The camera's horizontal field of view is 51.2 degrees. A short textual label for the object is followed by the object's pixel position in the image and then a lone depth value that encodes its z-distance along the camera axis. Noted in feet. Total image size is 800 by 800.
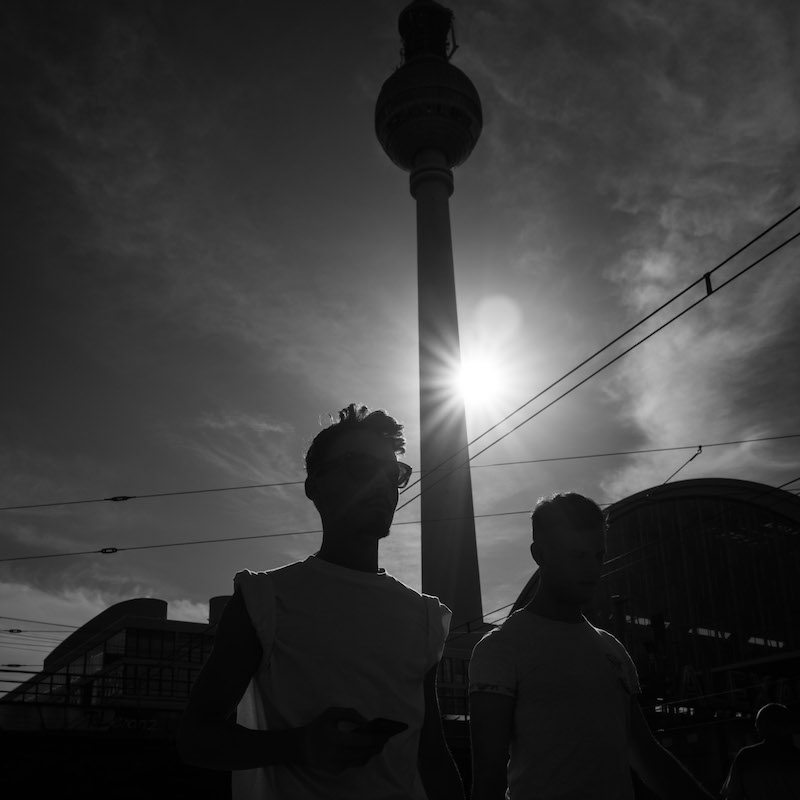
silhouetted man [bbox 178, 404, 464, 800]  7.36
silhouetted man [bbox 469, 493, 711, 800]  11.28
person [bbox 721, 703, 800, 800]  19.87
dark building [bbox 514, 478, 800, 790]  96.53
